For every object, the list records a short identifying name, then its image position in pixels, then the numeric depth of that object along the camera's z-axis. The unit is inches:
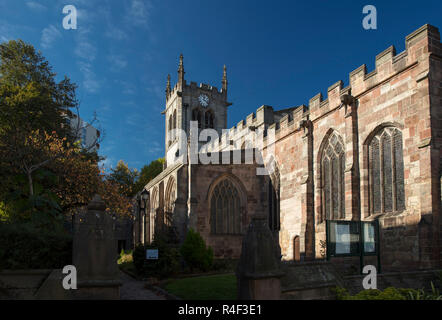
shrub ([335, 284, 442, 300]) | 335.6
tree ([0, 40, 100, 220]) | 603.8
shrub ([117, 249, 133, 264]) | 993.8
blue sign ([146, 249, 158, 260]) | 650.8
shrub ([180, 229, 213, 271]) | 738.8
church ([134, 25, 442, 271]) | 605.0
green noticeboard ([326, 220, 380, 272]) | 464.5
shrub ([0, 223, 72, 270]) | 370.9
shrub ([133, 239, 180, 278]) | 669.3
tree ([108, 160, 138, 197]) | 2305.1
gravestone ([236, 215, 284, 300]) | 284.8
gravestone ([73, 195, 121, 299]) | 303.6
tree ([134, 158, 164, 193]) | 2463.1
